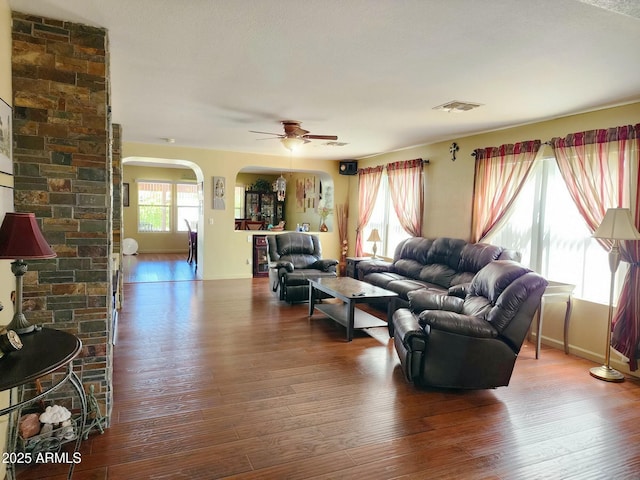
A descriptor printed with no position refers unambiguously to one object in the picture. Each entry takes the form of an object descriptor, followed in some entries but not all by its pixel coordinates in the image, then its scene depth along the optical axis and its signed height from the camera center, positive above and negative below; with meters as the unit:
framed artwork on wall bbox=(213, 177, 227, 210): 7.74 +0.43
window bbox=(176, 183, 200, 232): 11.93 +0.30
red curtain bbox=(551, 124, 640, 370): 3.66 +0.39
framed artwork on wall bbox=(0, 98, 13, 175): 2.06 +0.39
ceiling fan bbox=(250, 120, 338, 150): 4.82 +1.00
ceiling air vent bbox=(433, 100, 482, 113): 4.04 +1.19
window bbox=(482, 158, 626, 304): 4.17 -0.19
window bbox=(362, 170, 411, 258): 7.54 -0.11
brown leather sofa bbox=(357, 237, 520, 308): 5.00 -0.69
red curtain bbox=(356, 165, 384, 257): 7.88 +0.49
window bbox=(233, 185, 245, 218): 12.16 +0.39
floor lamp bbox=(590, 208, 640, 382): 3.46 -0.13
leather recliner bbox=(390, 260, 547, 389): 3.12 -0.99
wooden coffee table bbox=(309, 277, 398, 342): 4.43 -0.96
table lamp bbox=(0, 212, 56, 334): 1.75 -0.16
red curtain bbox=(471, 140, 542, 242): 4.80 +0.53
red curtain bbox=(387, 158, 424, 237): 6.57 +0.46
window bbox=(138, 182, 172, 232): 11.56 +0.18
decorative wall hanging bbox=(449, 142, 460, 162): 5.89 +1.05
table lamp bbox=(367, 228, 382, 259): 7.11 -0.38
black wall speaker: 8.68 +1.10
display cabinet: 12.15 +0.26
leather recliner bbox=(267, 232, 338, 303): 5.97 -0.79
